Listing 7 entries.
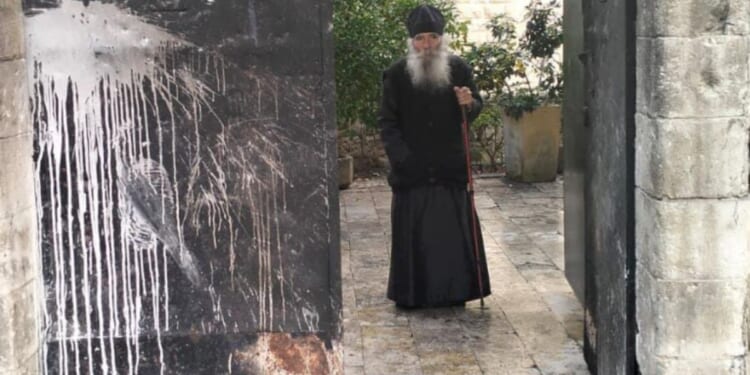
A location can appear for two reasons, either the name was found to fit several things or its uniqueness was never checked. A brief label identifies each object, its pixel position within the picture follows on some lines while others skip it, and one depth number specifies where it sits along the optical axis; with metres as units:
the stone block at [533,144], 12.12
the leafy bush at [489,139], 12.95
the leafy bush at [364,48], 11.22
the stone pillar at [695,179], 4.29
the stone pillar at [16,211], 4.39
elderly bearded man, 7.31
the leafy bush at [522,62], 11.92
